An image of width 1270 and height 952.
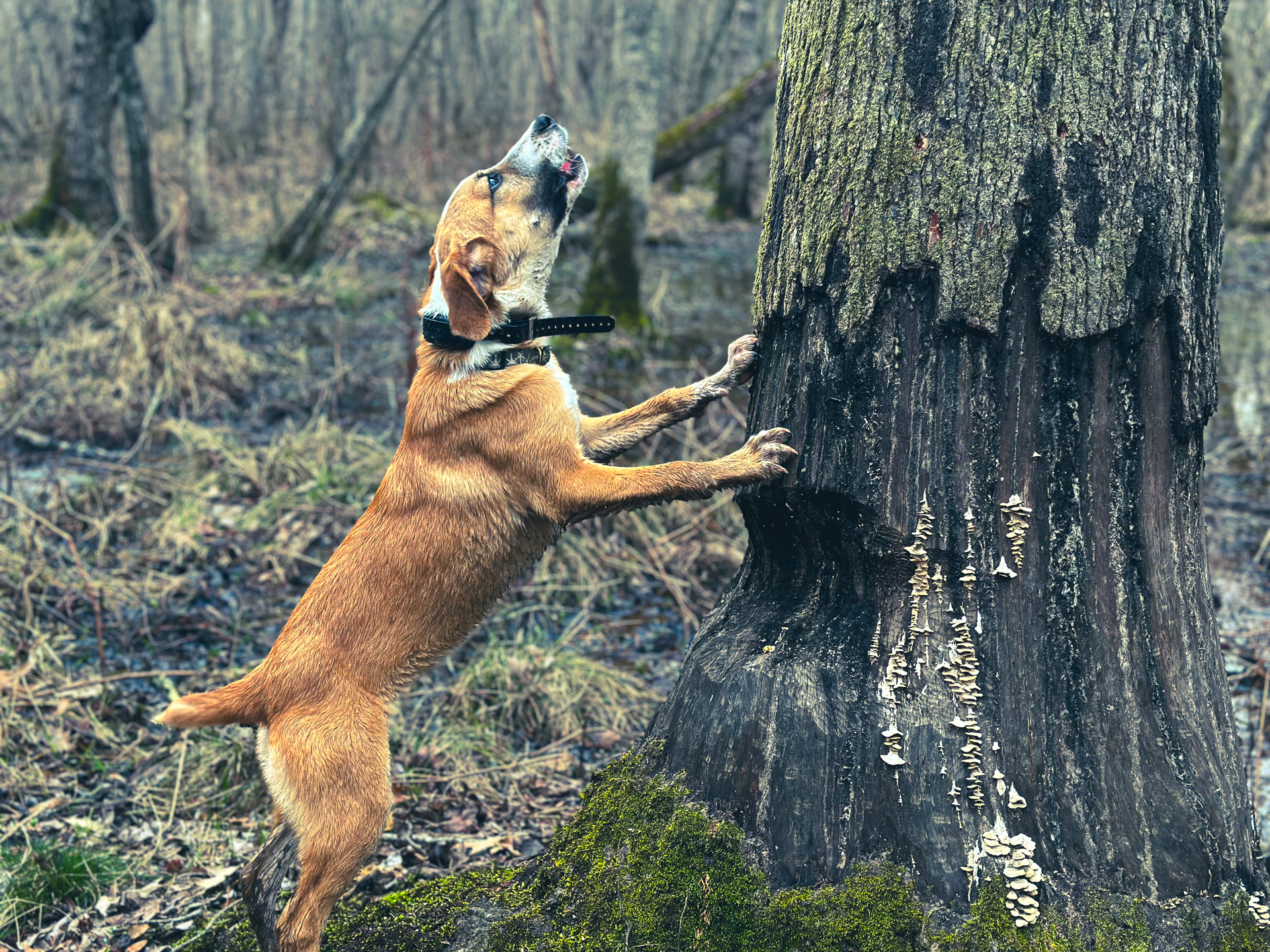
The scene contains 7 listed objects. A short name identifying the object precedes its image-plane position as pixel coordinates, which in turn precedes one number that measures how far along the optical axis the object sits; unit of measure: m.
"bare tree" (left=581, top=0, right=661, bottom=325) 9.92
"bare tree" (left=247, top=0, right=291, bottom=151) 17.58
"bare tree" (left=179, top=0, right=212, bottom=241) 13.38
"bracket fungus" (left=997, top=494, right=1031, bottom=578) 2.20
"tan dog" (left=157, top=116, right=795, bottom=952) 2.77
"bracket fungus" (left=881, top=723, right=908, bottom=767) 2.21
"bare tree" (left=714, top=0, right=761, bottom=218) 20.02
